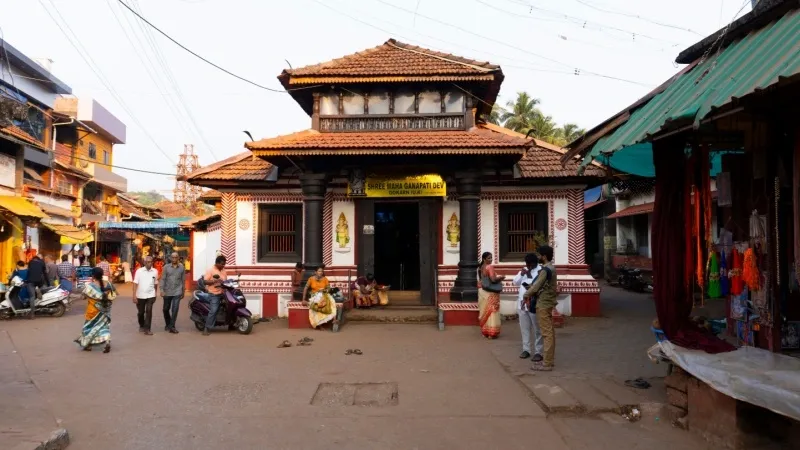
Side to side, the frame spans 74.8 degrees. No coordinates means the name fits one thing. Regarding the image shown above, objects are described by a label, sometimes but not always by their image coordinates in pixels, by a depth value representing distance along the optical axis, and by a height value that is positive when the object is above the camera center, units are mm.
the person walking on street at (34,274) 13500 -722
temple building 12438 +1227
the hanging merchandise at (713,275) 6020 -369
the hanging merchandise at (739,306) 6117 -753
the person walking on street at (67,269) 19391 -872
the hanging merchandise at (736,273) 6031 -354
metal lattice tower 50938 +5738
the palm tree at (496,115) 34625 +8620
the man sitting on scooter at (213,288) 10789 -884
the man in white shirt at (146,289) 10711 -894
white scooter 13320 -1491
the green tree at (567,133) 36938 +8099
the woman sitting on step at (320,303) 11070 -1236
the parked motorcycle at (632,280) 20344 -1493
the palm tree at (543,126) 35156 +7941
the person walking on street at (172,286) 10977 -851
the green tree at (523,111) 34969 +9040
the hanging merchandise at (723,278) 6238 -439
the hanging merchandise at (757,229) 5633 +147
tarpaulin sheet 4105 -1138
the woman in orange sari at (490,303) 10203 -1173
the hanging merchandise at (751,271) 5676 -309
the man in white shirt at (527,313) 7910 -1055
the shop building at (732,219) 4352 +254
